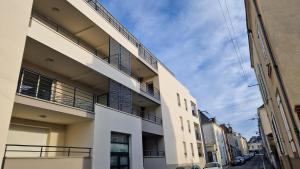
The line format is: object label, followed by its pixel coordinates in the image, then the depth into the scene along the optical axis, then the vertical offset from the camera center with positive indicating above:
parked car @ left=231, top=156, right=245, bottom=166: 38.21 -1.20
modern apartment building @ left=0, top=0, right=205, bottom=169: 8.36 +3.98
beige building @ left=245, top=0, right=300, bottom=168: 6.65 +3.34
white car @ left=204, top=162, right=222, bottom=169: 21.72 -0.98
